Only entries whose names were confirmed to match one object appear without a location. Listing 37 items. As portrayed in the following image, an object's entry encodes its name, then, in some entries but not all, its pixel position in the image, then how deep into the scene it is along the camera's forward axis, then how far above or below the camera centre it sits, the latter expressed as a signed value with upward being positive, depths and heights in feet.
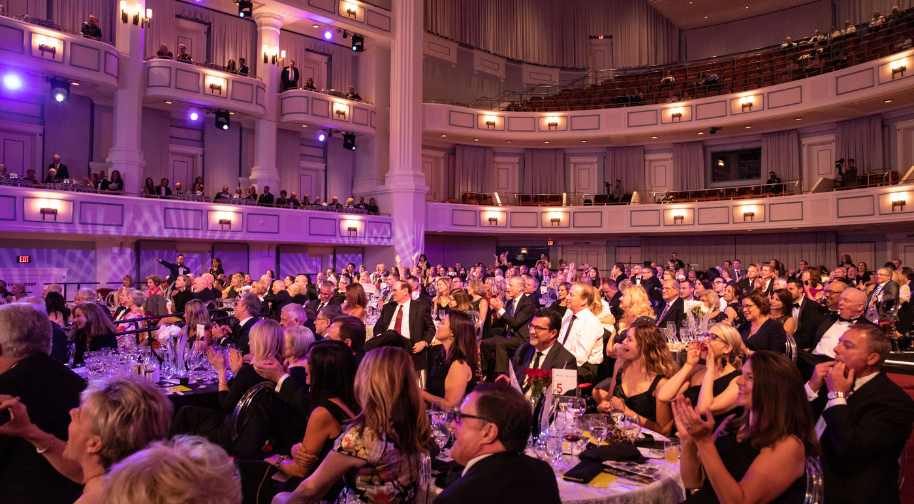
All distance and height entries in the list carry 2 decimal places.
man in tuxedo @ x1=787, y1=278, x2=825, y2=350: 18.43 -1.70
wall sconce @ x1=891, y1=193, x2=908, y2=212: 45.42 +4.67
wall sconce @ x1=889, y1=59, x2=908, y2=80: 44.73 +14.35
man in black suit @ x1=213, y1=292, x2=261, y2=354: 17.08 -1.55
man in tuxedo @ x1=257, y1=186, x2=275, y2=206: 51.24 +5.39
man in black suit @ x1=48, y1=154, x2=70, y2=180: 44.42 +6.86
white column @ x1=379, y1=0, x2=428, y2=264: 58.08 +11.94
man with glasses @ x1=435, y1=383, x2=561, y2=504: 6.02 -1.97
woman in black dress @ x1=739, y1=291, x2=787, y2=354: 15.43 -1.63
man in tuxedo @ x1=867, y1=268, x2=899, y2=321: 26.84 -1.24
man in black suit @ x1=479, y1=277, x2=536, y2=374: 19.17 -2.31
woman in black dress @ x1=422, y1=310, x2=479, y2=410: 13.25 -2.04
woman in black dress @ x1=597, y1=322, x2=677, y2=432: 11.46 -1.99
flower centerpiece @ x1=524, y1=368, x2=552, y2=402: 10.48 -2.00
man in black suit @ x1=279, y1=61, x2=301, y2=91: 55.72 +16.85
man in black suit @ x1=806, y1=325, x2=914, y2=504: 8.17 -2.15
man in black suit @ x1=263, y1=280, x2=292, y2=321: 25.45 -1.52
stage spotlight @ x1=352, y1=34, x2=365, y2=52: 58.34 +20.93
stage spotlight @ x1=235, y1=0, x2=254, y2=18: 50.29 +20.91
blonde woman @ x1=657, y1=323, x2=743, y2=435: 11.00 -2.02
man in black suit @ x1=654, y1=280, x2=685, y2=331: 21.72 -1.56
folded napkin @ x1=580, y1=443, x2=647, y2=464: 8.98 -2.75
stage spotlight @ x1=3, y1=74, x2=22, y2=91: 42.19 +12.51
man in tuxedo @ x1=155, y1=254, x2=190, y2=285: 37.54 -0.31
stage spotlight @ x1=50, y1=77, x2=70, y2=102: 42.86 +12.28
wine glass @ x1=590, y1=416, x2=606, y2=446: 9.38 -2.47
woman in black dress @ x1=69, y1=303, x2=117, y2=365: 16.21 -1.67
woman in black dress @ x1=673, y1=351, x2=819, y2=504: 7.23 -2.10
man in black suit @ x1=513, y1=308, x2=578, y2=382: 13.57 -1.87
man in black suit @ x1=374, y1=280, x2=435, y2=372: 19.07 -1.68
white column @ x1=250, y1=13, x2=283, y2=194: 54.24 +12.62
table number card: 10.32 -1.95
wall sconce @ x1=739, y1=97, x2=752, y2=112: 55.11 +14.29
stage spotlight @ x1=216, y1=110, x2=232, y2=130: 51.29 +12.23
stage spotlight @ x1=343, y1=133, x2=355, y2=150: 59.16 +11.81
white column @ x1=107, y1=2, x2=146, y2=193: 45.50 +11.78
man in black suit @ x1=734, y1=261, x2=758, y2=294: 32.78 -1.02
